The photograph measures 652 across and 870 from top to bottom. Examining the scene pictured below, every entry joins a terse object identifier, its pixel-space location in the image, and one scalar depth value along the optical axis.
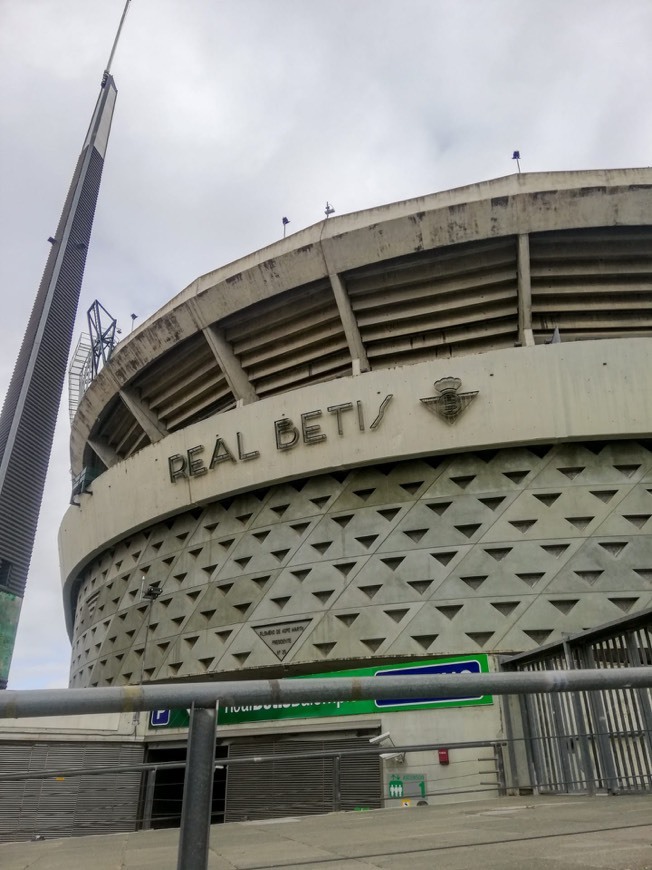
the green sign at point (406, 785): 11.70
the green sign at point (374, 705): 12.36
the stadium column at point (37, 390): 20.88
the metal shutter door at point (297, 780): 12.45
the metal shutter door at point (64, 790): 12.40
